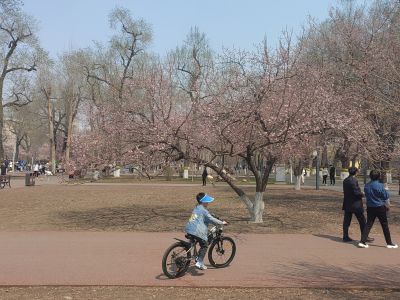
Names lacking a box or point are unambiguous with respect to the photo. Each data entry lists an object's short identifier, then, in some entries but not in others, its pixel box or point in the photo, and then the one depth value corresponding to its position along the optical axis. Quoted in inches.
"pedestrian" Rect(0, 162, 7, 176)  1652.3
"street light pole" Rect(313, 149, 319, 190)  1275.8
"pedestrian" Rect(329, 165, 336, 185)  1634.0
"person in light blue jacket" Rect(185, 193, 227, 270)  324.2
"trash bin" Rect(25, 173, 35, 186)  1395.2
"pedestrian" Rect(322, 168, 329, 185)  1721.2
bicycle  313.3
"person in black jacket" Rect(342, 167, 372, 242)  459.2
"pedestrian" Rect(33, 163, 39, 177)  2184.3
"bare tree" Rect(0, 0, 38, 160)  1883.6
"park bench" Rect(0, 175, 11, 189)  1282.8
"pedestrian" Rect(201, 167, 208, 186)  1276.5
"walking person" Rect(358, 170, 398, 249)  427.8
